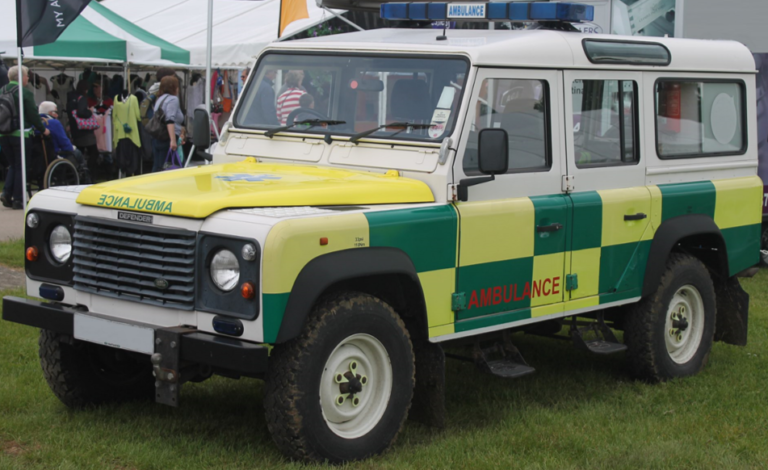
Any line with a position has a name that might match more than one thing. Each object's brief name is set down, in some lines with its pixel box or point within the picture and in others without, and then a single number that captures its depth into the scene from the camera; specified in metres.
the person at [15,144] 13.27
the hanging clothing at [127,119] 15.71
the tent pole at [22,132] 11.62
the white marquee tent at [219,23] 18.05
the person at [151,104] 15.95
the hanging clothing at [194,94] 20.31
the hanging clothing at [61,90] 19.53
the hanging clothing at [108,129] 17.72
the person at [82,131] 17.23
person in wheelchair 13.69
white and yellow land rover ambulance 4.46
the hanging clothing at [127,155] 15.85
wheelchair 12.98
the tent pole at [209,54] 11.98
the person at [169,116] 14.62
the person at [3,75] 11.30
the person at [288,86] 5.95
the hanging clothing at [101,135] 17.59
